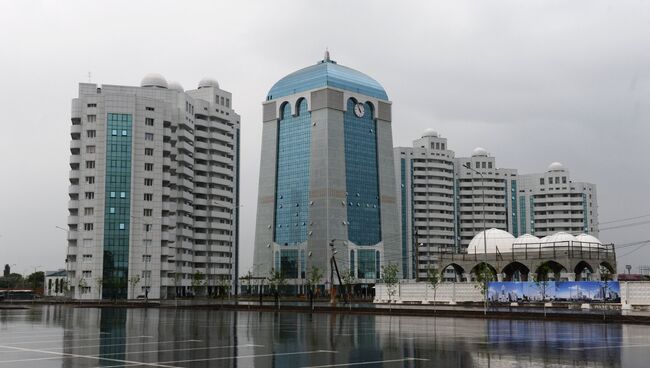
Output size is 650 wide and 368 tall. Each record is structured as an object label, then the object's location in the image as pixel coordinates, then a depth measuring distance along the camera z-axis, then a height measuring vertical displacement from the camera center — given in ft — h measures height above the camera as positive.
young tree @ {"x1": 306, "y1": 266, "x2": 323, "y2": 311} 551.35 -6.31
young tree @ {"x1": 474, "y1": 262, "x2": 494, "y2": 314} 224.29 -4.93
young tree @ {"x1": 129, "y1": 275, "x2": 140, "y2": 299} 438.40 -9.27
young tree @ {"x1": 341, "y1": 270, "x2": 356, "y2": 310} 522.68 -8.52
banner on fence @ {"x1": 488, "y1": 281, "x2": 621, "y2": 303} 270.87 -9.36
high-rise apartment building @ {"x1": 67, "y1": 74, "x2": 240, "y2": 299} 458.50 +47.08
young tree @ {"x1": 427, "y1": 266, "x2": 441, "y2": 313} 296.34 -5.86
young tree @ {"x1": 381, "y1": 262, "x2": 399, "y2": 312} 314.55 -7.28
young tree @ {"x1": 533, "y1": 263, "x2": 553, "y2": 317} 336.16 -2.31
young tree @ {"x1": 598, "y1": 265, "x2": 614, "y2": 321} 264.93 -4.71
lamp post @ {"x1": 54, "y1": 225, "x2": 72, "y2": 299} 458.54 +3.30
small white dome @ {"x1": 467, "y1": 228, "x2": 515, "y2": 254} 383.45 +13.37
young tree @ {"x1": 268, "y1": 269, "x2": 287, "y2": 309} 382.94 -5.93
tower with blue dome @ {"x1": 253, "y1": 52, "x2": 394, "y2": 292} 580.30 +74.39
